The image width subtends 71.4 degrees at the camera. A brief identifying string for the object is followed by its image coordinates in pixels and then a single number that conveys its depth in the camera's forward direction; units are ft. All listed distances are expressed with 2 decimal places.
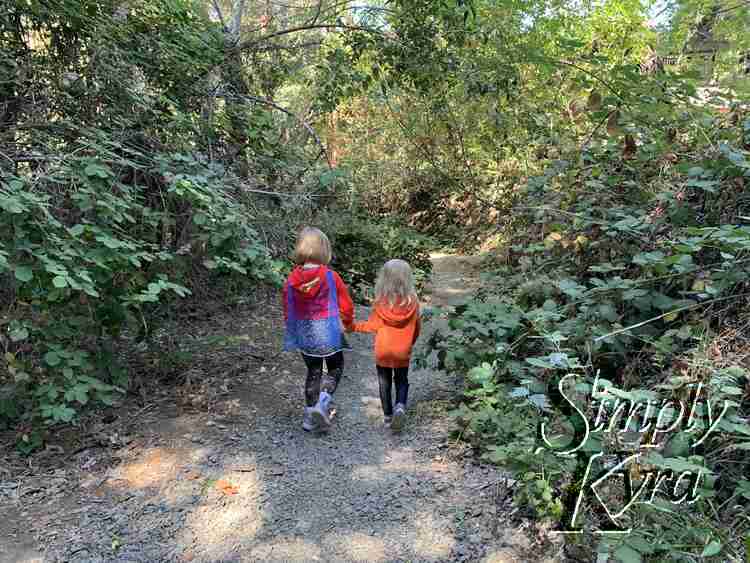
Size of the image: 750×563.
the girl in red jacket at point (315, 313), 13.29
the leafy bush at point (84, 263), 10.28
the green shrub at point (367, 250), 25.89
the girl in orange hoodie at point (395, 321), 13.45
